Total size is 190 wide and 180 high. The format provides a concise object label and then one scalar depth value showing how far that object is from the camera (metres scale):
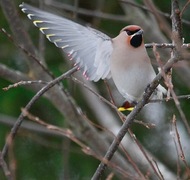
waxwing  5.90
